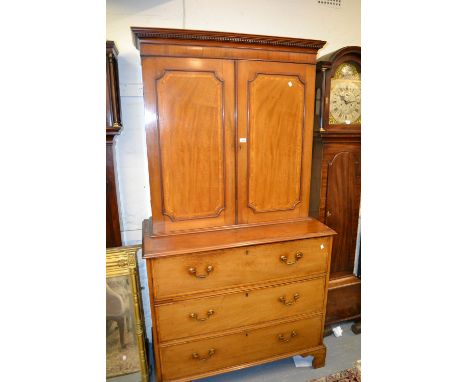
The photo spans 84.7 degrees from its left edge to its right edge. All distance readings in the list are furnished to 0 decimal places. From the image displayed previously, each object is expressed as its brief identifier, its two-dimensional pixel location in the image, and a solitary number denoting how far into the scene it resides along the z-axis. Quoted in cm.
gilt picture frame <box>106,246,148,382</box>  172
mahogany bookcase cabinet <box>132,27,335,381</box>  149
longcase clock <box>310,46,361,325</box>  191
